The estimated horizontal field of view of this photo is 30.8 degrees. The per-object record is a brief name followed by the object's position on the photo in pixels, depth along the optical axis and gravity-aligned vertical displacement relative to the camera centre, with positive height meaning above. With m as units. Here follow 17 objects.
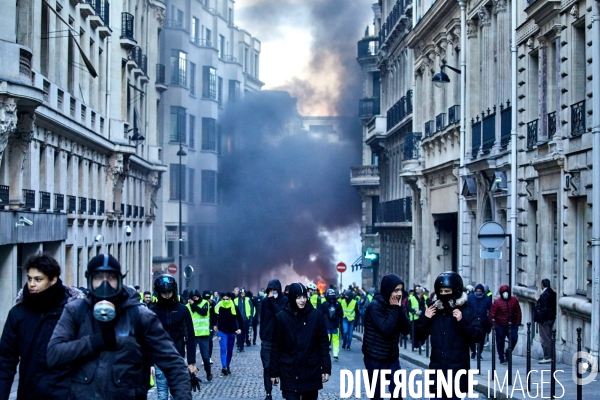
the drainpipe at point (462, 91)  27.73 +3.47
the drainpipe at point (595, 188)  16.11 +0.58
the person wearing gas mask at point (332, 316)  21.48 -1.86
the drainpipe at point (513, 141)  21.97 +1.73
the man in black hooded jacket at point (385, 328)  9.79 -0.92
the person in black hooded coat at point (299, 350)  9.64 -1.11
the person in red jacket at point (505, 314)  17.86 -1.44
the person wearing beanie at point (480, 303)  19.94 -1.41
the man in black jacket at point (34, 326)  6.46 -0.61
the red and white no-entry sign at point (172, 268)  40.69 -1.60
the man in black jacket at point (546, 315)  17.72 -1.43
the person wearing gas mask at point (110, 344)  5.50 -0.60
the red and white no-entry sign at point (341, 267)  44.02 -1.66
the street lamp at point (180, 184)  49.11 +2.02
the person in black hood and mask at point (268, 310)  14.08 -1.15
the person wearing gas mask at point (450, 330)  9.12 -0.87
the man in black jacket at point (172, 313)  11.23 -0.92
